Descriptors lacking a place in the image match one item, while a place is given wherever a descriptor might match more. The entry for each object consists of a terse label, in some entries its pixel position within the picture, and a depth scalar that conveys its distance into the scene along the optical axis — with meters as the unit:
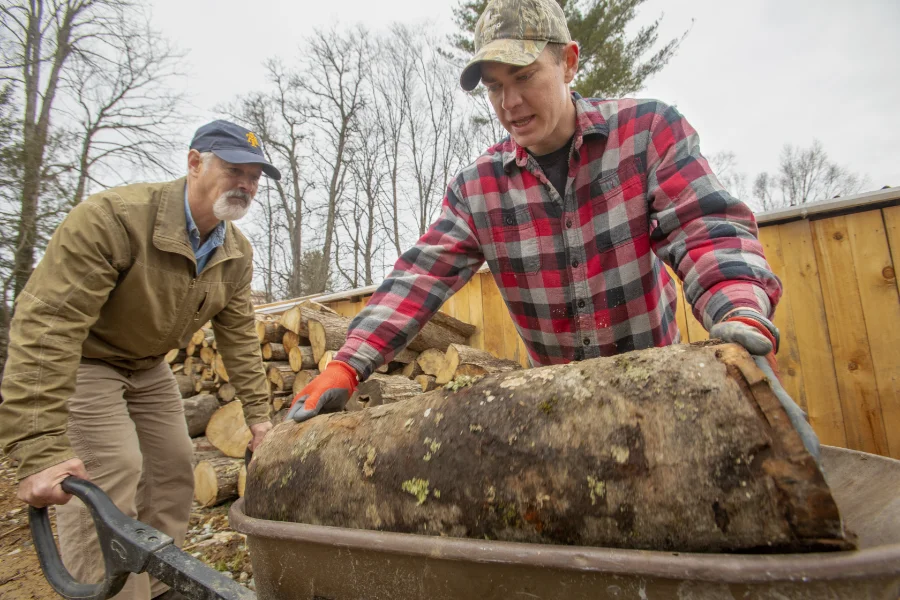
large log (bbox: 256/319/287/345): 4.21
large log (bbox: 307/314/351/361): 4.02
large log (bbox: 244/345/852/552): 0.67
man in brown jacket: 1.56
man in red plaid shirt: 1.32
